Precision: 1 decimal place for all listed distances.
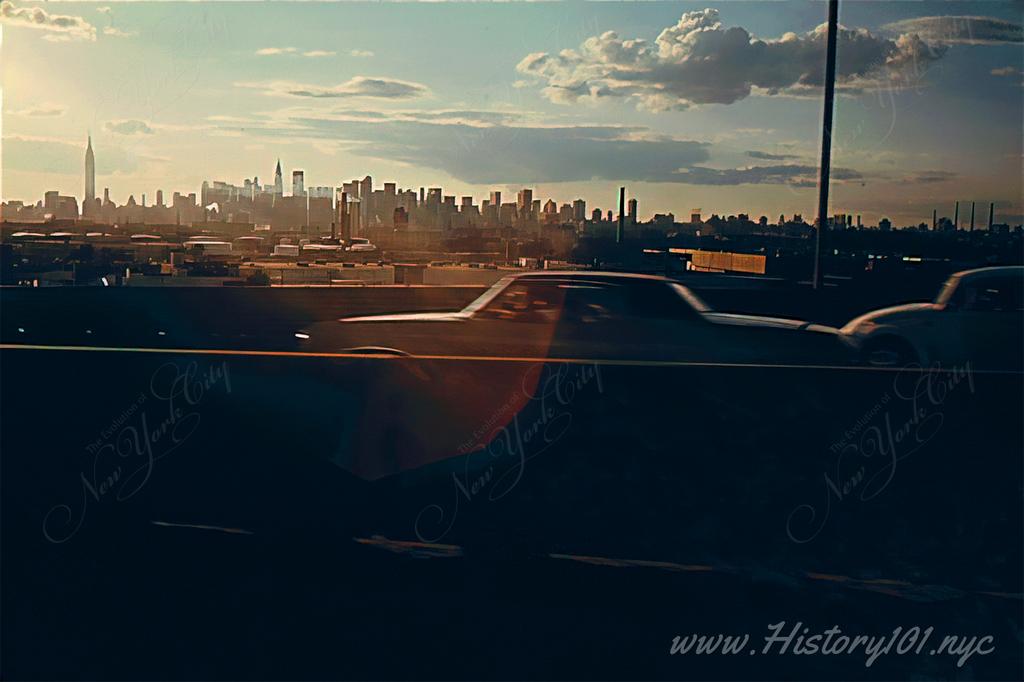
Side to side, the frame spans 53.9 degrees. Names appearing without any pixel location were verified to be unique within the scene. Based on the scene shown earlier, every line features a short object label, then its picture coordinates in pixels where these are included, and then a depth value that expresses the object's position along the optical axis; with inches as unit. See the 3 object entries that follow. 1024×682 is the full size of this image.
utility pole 874.1
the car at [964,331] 456.1
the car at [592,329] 387.9
